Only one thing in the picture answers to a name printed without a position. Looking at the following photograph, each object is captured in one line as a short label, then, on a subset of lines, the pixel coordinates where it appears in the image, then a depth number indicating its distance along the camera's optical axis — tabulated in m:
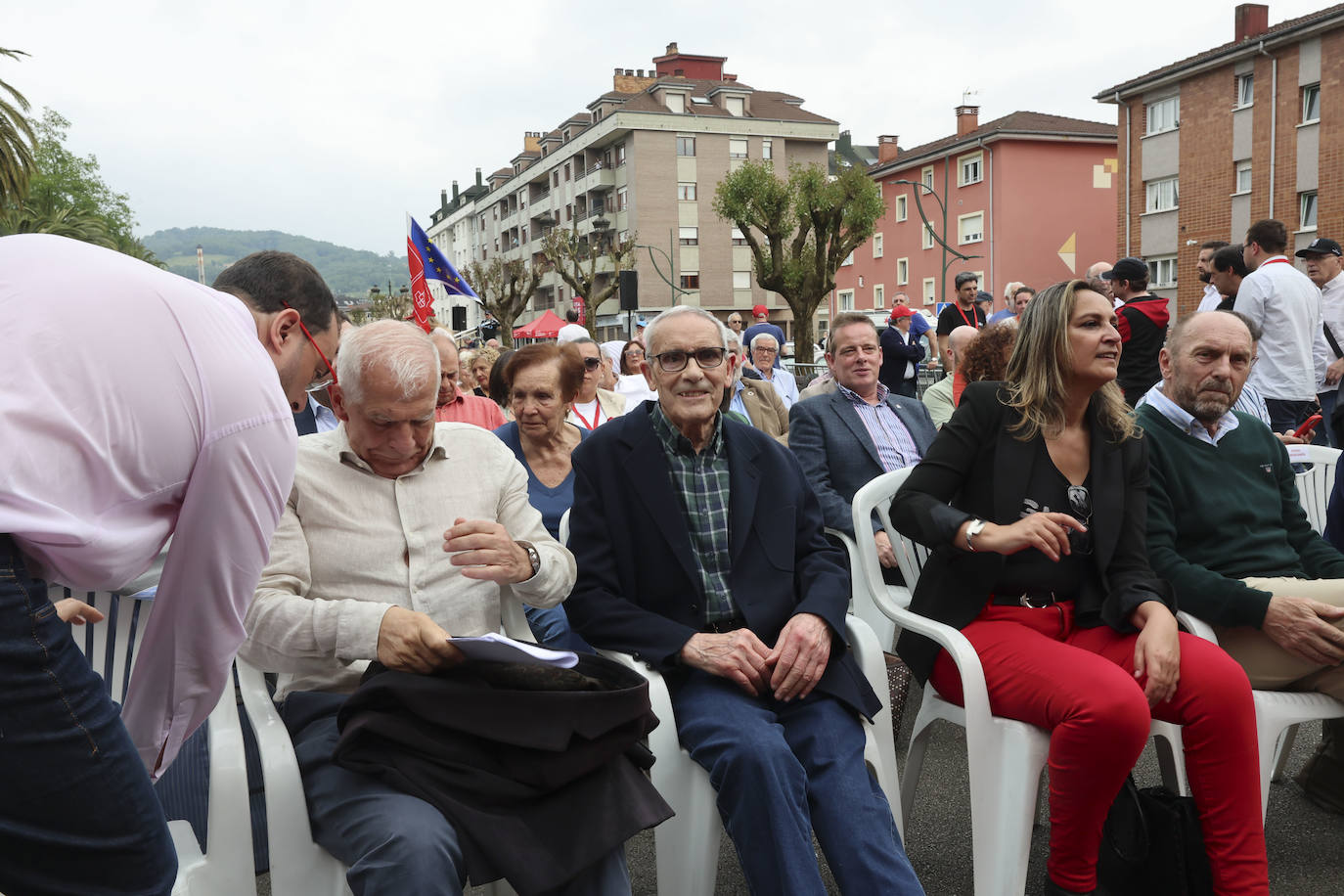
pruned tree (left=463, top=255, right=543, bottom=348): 55.38
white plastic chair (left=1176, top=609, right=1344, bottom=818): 2.91
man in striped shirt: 4.67
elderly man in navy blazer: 2.36
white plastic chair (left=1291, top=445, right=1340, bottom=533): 4.07
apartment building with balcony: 58.53
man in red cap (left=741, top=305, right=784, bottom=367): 10.03
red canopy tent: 21.91
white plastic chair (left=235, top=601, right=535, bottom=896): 2.12
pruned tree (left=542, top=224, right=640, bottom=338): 50.78
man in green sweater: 3.06
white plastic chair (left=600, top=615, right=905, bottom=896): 2.45
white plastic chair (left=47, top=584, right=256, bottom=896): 2.08
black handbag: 2.66
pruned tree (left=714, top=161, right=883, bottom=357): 35.06
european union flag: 9.47
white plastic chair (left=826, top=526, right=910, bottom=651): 4.02
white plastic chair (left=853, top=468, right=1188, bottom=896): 2.61
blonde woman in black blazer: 2.65
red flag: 9.45
